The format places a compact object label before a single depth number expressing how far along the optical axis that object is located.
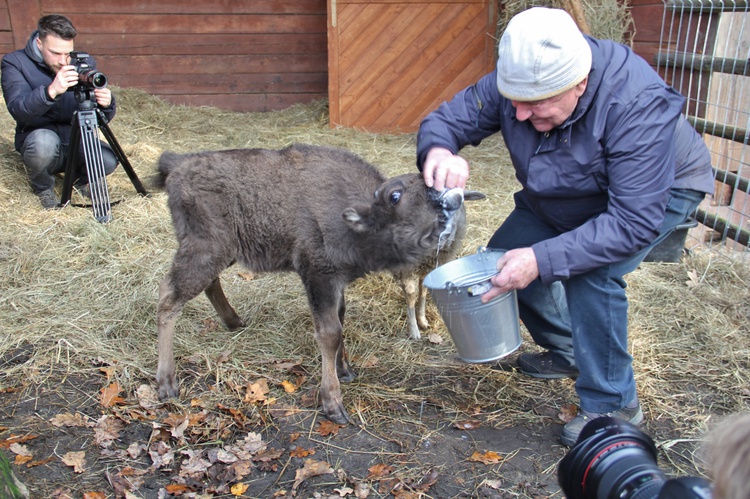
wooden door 9.29
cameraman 6.26
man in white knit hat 3.01
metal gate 5.93
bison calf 3.76
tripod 6.32
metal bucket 3.21
